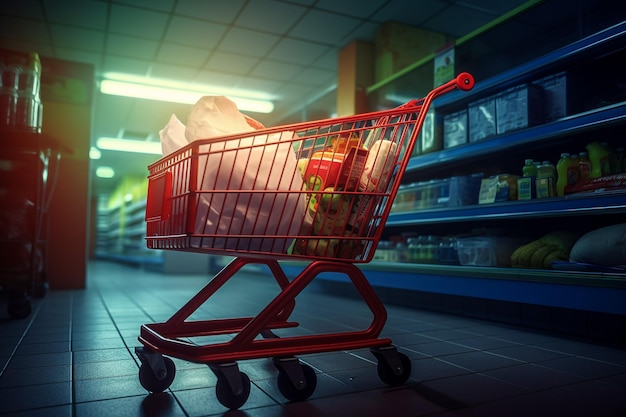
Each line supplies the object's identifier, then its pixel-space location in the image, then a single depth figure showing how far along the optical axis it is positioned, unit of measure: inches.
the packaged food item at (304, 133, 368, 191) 55.1
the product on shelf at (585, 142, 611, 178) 95.0
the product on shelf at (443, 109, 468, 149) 133.0
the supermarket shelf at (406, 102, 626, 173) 84.9
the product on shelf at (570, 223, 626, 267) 81.9
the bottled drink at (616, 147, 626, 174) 93.8
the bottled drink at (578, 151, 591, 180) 97.6
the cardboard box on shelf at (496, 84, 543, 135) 109.2
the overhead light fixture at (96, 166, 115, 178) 537.9
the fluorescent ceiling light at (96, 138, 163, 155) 395.2
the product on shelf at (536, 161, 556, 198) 102.3
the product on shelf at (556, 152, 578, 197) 99.3
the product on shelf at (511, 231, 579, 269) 99.0
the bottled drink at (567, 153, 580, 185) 98.9
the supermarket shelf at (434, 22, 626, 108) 87.4
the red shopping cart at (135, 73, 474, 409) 52.2
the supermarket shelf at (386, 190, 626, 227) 83.7
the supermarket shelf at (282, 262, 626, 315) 80.4
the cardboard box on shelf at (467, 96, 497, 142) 121.3
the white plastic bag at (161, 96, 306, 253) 53.7
